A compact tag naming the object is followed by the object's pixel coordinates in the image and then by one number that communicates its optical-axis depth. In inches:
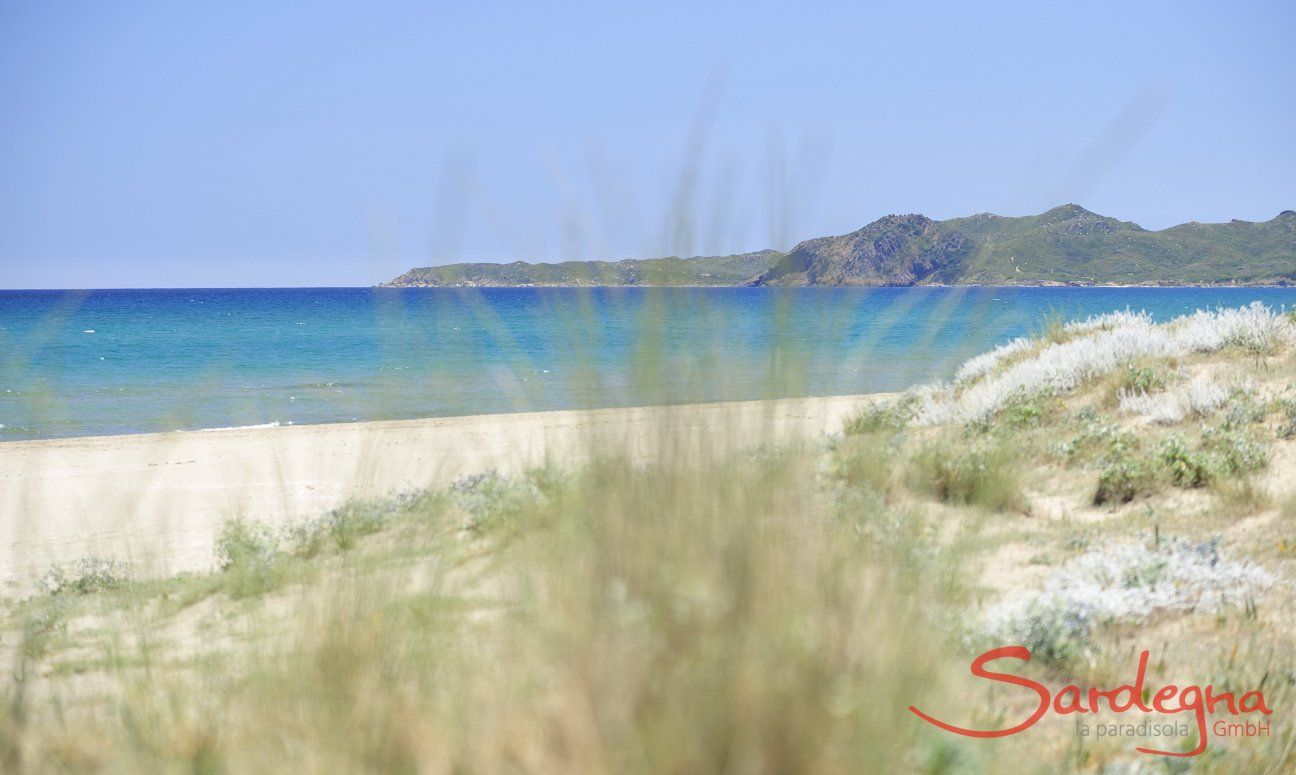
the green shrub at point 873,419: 284.8
